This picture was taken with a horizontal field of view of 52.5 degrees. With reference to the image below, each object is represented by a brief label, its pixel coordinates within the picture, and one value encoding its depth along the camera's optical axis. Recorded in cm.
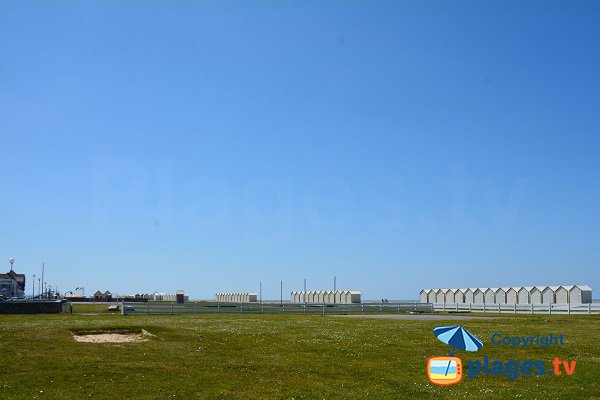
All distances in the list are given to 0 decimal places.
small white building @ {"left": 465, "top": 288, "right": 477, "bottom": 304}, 8294
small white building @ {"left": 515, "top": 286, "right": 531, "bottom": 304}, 7627
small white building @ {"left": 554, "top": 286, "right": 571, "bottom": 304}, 7156
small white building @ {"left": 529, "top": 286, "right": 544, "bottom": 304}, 7481
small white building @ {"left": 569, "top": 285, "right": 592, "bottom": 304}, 7038
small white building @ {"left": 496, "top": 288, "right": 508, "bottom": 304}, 7888
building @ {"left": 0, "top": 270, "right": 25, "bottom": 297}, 15488
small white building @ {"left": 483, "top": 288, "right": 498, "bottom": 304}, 8056
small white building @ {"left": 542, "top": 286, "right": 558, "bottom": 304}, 7319
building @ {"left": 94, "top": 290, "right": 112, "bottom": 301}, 14256
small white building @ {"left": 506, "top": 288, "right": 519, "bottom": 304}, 7762
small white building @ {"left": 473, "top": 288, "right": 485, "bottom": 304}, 8212
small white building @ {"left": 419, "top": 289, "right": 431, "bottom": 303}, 9075
